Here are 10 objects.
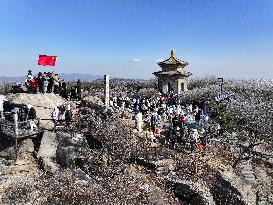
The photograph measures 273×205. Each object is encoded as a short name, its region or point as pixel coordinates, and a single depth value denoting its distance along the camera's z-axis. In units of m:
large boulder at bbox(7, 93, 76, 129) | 13.46
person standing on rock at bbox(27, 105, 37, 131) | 12.78
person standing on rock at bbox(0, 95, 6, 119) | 13.24
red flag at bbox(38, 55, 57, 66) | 14.88
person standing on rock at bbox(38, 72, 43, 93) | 15.25
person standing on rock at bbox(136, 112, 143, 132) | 12.94
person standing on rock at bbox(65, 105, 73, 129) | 12.09
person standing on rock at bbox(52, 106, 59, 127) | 12.50
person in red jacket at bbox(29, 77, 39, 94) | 15.12
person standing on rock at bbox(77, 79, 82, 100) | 16.52
